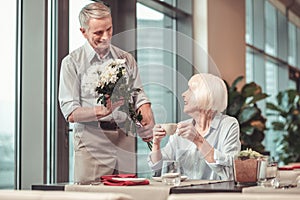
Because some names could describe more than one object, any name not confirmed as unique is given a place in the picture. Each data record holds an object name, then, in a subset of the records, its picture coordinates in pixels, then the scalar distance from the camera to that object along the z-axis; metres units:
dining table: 2.85
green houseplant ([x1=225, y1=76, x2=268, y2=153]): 7.63
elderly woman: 3.52
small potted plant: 3.13
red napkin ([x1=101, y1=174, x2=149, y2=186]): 3.02
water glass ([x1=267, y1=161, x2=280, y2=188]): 3.14
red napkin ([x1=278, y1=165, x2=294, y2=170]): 4.26
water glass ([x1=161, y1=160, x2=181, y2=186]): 3.09
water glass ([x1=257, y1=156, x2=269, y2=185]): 3.13
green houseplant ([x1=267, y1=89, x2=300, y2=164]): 10.05
